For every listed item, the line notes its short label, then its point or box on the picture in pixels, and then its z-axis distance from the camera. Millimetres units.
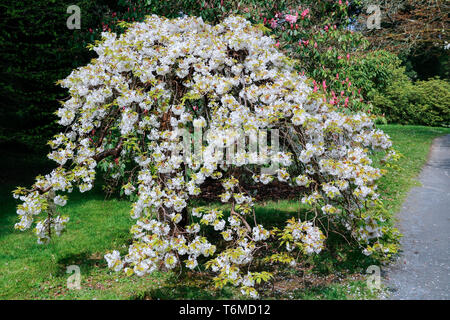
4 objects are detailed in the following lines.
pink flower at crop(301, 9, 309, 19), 6113
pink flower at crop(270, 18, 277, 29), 6396
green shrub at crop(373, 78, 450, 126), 21281
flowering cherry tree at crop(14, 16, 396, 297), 3596
